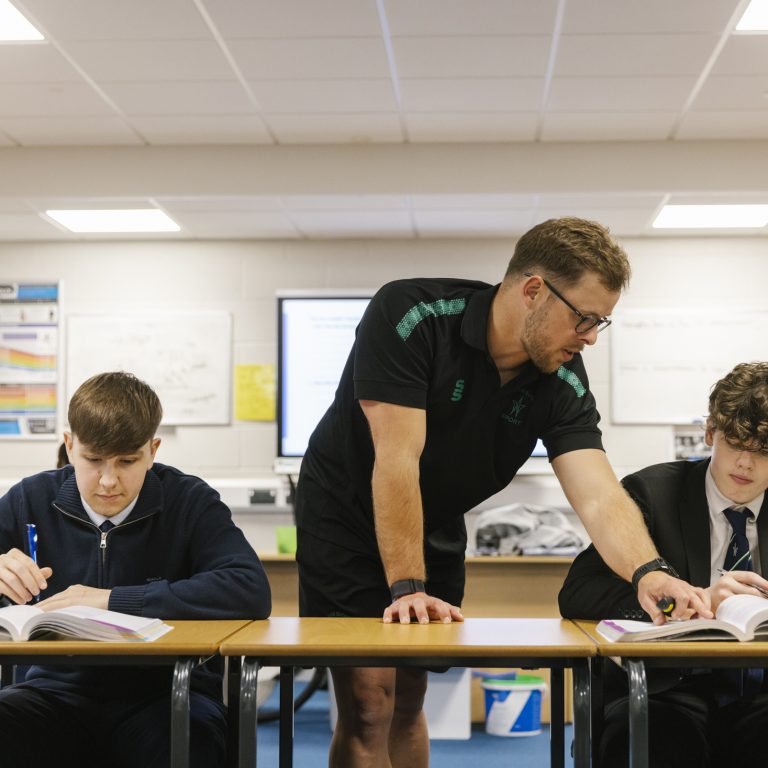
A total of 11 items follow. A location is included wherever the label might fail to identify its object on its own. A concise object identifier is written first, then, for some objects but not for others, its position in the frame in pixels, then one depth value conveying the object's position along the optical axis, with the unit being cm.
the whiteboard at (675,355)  493
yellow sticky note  502
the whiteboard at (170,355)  504
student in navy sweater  162
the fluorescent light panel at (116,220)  465
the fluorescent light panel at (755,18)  310
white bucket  383
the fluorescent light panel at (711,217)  451
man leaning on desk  177
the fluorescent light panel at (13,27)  317
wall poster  508
